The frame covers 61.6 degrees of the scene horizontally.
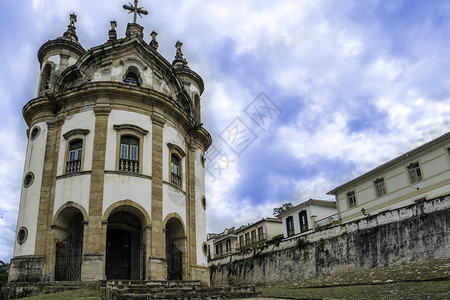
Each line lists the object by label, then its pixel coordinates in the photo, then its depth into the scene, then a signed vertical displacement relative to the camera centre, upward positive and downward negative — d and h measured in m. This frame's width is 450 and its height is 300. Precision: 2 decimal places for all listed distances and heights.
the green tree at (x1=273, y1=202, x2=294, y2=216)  50.76 +9.20
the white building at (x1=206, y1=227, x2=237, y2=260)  45.16 +4.61
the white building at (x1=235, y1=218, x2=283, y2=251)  39.91 +4.95
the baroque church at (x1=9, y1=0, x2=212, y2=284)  14.62 +4.65
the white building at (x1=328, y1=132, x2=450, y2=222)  22.19 +5.60
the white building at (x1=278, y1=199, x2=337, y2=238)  32.34 +5.26
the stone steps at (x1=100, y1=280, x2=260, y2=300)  8.46 -0.12
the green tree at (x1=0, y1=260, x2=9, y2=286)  29.63 +2.18
